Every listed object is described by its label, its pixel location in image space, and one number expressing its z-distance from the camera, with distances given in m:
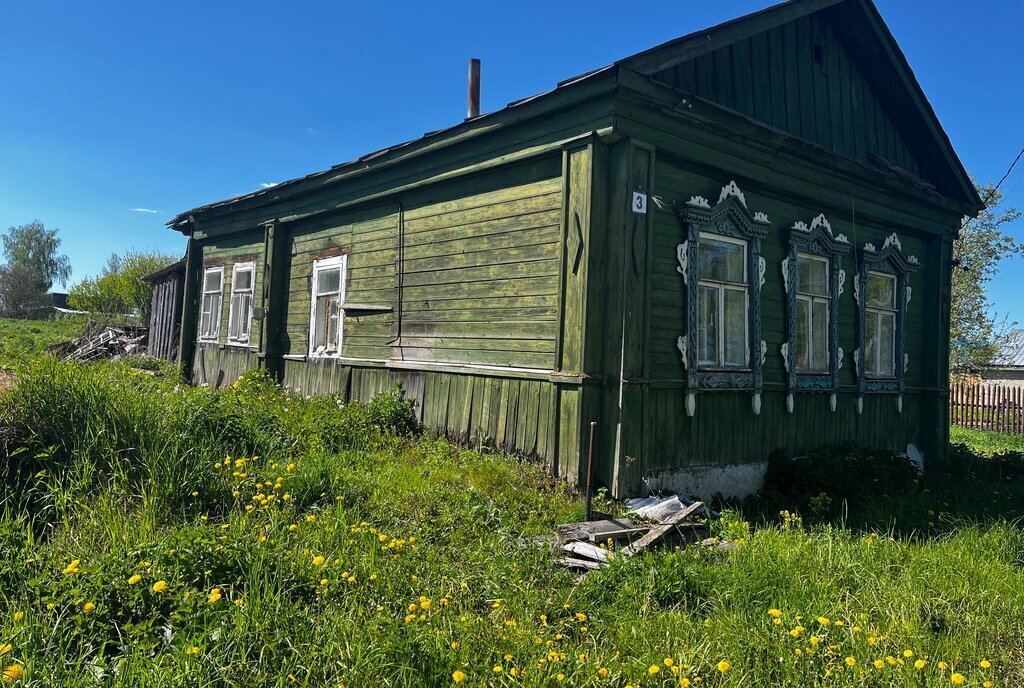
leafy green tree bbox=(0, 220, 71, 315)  58.06
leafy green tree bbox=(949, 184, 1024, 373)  28.42
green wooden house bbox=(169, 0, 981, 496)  6.19
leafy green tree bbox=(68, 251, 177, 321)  41.66
